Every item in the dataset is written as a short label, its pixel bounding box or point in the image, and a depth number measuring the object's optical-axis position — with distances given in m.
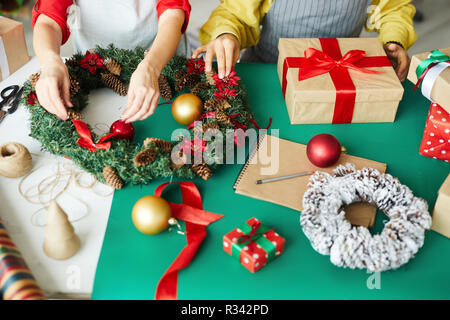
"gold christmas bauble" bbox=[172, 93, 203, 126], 1.10
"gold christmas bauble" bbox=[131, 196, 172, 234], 0.85
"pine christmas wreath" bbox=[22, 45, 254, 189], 0.96
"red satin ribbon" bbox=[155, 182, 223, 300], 0.79
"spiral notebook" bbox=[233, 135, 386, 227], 0.92
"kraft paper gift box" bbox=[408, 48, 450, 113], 0.95
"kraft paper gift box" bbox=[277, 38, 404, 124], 1.09
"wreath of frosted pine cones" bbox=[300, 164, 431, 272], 0.78
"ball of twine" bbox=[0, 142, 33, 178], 0.97
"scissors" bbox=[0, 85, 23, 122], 1.17
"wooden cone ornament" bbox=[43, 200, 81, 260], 0.81
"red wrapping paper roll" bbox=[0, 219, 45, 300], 0.73
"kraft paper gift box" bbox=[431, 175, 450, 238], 0.84
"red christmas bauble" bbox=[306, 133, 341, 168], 0.97
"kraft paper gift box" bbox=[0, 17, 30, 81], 1.29
